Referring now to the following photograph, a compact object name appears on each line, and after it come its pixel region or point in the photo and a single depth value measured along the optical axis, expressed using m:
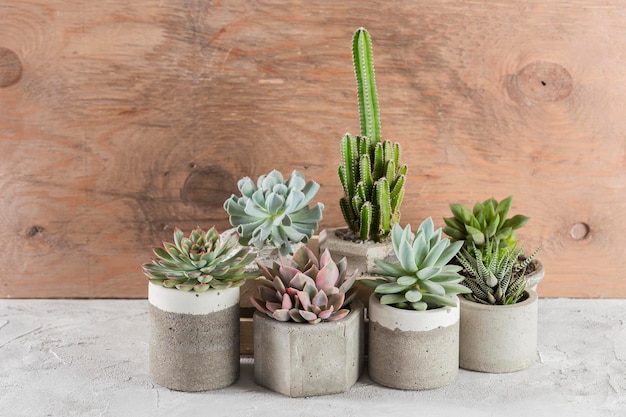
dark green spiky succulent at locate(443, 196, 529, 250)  0.97
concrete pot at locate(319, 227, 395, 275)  0.96
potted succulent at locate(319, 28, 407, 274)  0.97
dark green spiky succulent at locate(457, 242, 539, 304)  0.92
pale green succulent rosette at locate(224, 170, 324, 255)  0.93
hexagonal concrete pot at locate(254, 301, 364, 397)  0.84
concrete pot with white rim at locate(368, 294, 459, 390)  0.86
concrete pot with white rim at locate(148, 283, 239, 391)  0.85
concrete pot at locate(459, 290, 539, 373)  0.91
